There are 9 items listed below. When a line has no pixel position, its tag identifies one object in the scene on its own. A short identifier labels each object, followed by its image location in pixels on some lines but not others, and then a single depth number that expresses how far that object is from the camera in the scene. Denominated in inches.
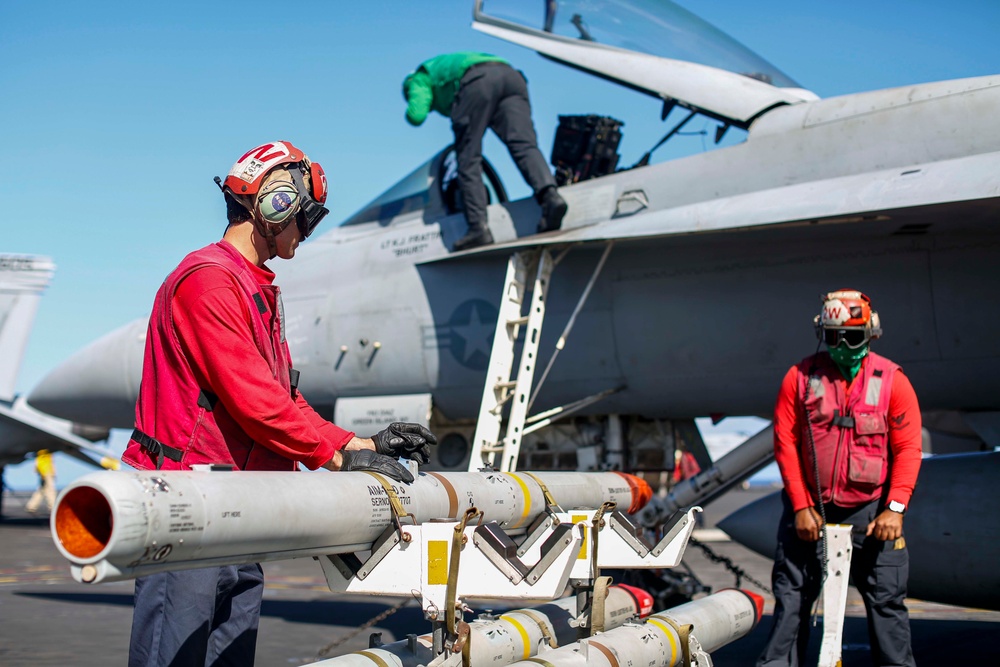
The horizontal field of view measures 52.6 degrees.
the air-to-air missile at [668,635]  168.1
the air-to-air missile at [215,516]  102.5
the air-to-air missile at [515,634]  153.8
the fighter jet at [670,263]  255.4
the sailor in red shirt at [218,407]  129.0
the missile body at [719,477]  309.3
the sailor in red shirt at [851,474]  195.3
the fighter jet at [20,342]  809.5
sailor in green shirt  318.3
